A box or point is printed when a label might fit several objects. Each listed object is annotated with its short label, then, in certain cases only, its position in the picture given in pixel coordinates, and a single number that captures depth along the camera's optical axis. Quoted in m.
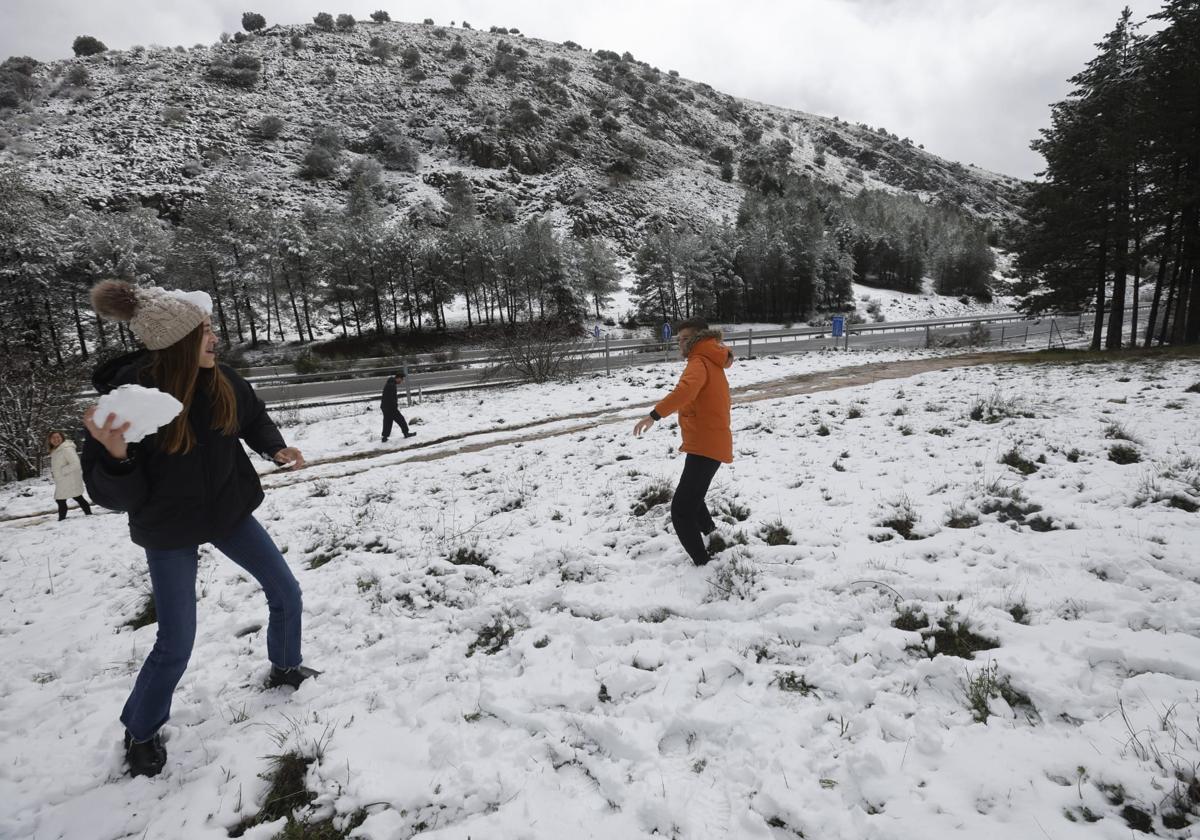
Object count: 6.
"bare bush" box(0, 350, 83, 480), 12.59
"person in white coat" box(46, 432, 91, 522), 8.48
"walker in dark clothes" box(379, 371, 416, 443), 11.88
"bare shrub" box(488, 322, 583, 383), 19.36
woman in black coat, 2.23
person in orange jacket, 3.93
